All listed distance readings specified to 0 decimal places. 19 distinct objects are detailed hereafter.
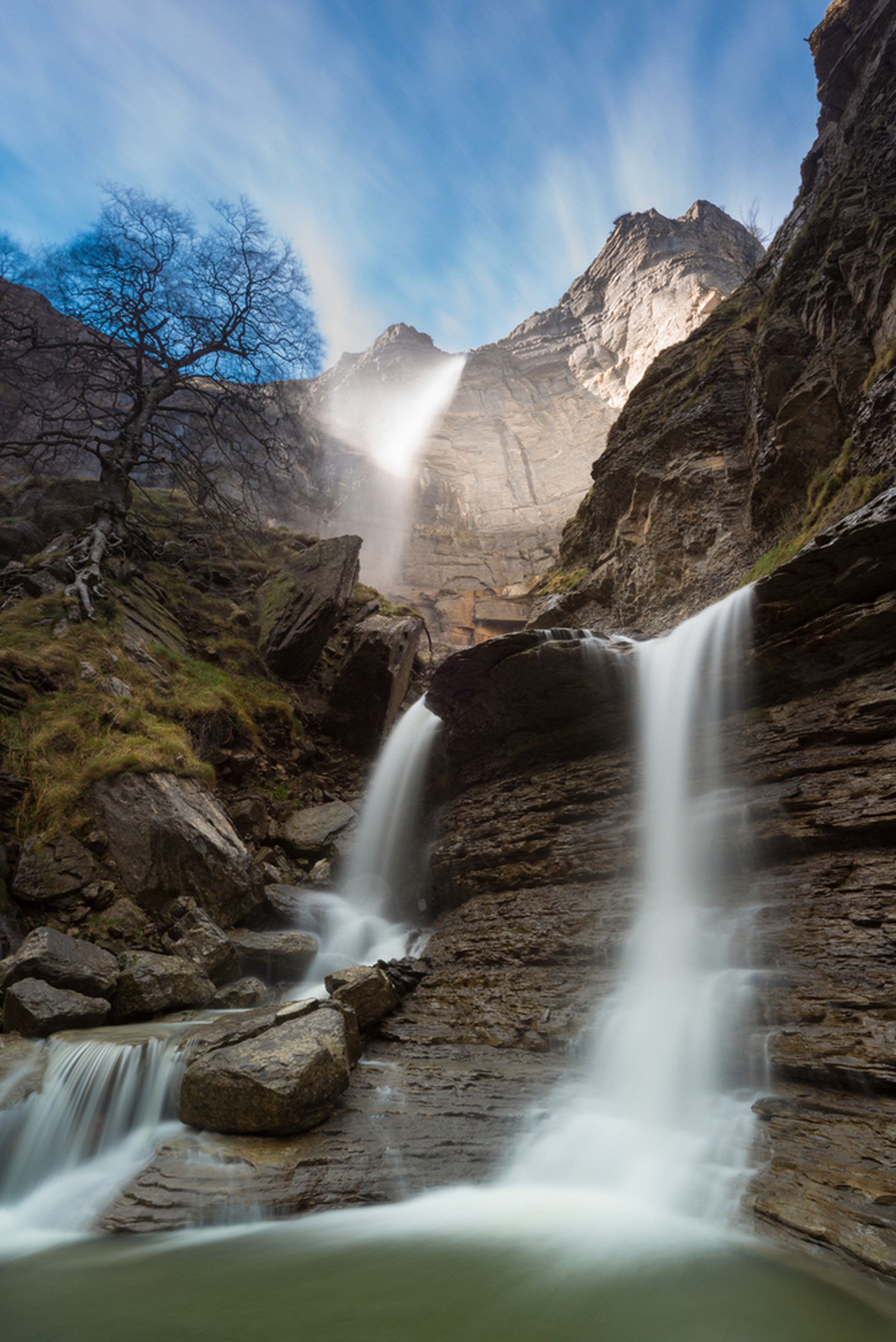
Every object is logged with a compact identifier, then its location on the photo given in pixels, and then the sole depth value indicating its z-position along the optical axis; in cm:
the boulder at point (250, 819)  984
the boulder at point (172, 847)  701
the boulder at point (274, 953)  754
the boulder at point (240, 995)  646
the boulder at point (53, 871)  632
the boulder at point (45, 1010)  509
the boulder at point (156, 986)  582
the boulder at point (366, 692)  1370
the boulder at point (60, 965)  541
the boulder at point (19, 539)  1367
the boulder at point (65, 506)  1482
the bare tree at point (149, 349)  1273
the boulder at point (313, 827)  1059
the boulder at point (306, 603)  1376
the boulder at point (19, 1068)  454
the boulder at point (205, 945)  671
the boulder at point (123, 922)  640
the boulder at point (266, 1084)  436
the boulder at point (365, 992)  621
